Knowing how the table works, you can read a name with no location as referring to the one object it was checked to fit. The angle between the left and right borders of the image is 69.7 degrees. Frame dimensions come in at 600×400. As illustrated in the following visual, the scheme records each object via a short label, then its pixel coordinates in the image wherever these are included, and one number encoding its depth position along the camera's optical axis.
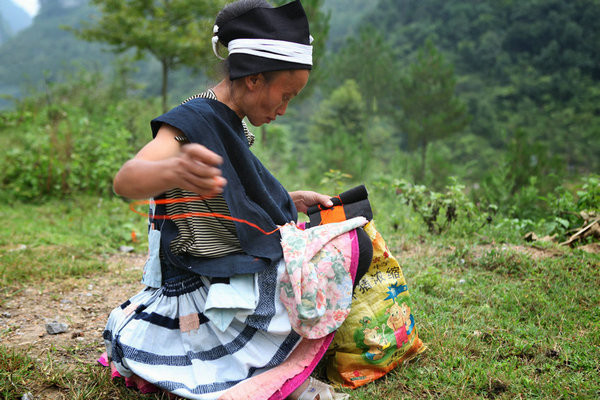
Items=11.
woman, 1.43
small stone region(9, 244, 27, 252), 3.31
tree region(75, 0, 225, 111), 11.42
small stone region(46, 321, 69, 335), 2.09
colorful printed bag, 1.65
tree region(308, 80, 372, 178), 12.89
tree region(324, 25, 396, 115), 24.05
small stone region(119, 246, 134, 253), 3.66
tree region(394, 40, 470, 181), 20.45
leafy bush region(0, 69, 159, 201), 5.24
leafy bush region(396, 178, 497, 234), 3.61
